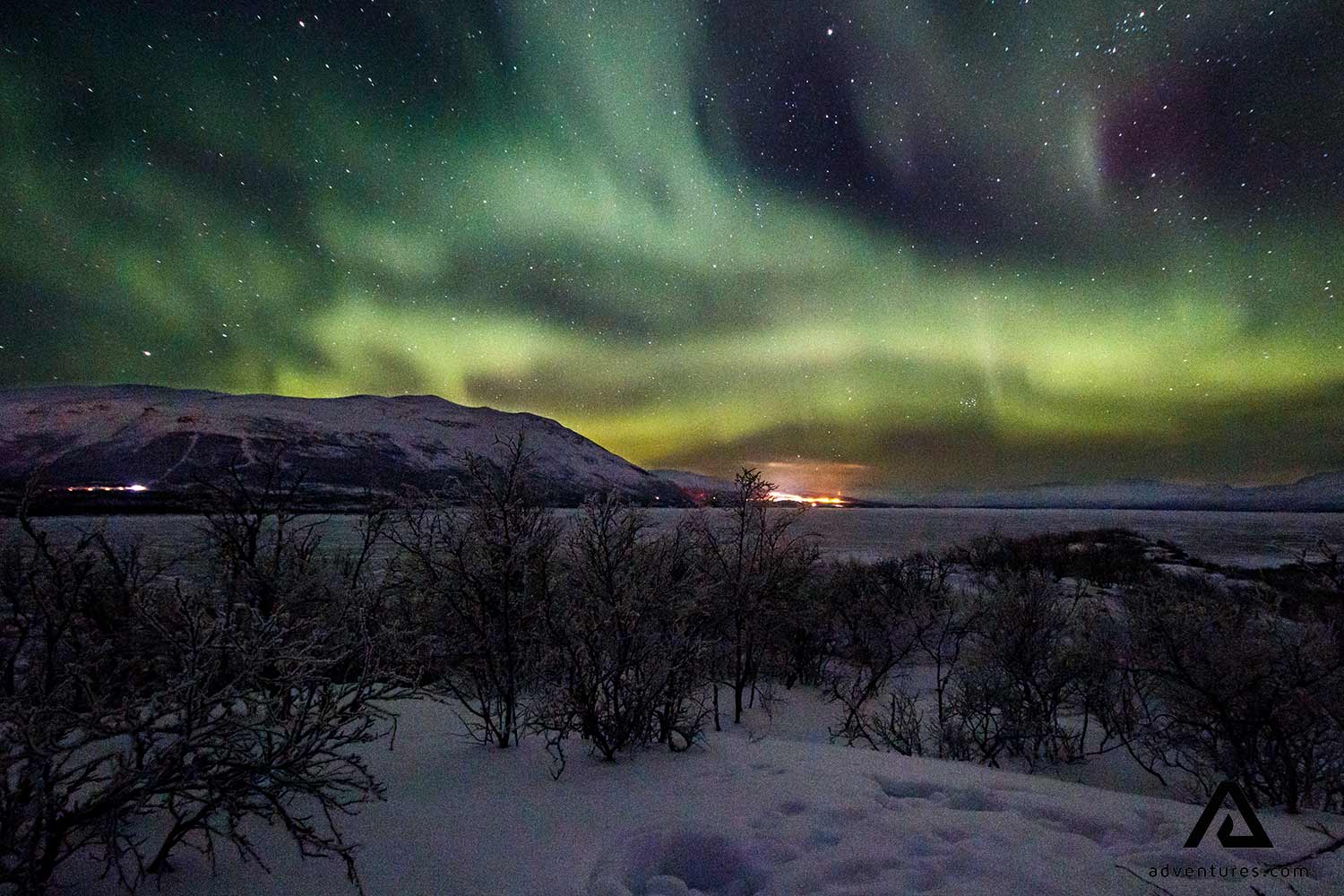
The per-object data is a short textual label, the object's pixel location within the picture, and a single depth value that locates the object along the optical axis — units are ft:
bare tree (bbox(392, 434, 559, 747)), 30.96
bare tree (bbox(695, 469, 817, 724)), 53.93
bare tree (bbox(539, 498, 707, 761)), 27.94
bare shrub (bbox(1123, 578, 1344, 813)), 31.09
